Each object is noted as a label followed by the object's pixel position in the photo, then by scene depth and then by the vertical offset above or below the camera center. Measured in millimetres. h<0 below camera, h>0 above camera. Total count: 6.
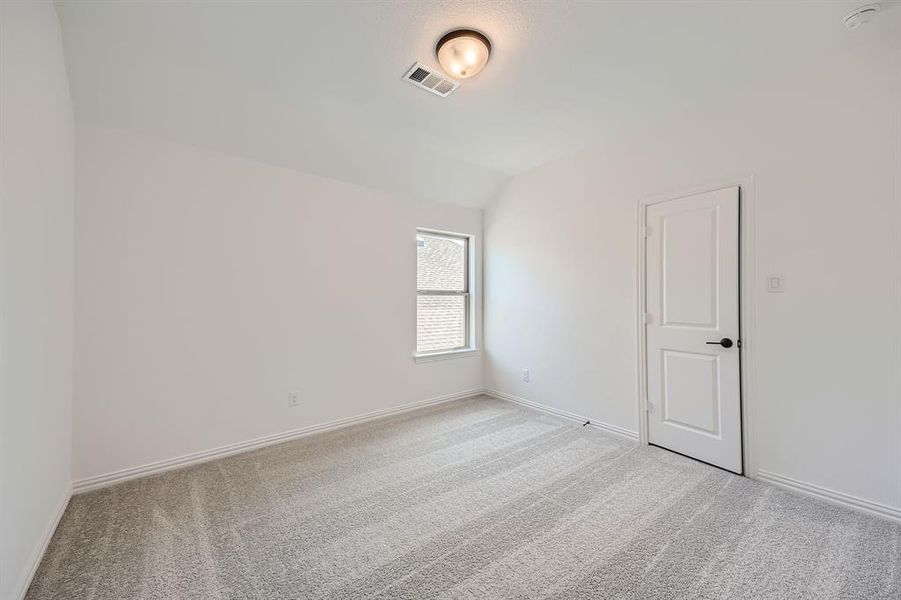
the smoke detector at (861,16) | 1805 +1450
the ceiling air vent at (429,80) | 2318 +1482
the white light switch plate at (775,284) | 2318 +106
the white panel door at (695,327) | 2525 -199
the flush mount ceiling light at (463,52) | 1995 +1430
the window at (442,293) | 4078 +93
